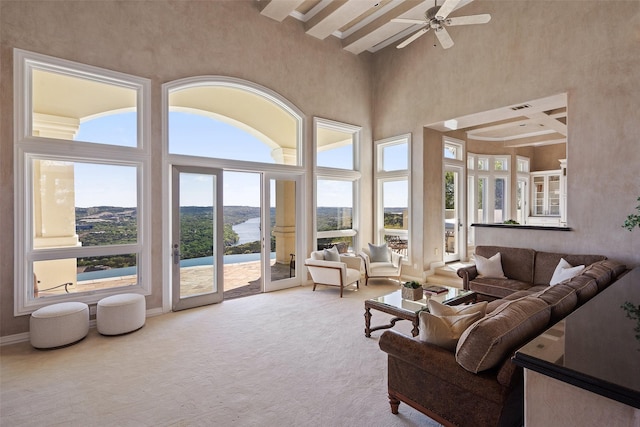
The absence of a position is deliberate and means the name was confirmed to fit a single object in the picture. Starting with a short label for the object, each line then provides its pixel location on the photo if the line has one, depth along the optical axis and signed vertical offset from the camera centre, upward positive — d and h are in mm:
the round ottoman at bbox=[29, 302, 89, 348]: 3307 -1242
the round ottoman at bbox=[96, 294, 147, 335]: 3660 -1245
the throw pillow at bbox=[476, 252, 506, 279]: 4660 -873
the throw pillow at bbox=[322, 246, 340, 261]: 5585 -806
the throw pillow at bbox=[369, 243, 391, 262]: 6137 -854
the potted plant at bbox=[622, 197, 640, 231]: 3074 -111
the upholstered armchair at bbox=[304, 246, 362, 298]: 5223 -1012
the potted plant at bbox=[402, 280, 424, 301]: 3684 -973
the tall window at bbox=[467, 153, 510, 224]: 8648 +631
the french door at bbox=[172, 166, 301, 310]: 4699 -340
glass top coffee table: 3264 -1069
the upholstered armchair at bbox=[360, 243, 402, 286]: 5820 -1014
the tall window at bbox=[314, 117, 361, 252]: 6309 +570
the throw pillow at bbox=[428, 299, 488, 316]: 2178 -709
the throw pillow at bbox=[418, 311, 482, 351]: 1953 -753
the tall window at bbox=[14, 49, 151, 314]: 3625 +370
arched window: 4781 +1537
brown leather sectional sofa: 1661 -916
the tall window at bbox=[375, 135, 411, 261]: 6637 +405
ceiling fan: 3538 +2274
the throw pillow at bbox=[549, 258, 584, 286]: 3627 -743
